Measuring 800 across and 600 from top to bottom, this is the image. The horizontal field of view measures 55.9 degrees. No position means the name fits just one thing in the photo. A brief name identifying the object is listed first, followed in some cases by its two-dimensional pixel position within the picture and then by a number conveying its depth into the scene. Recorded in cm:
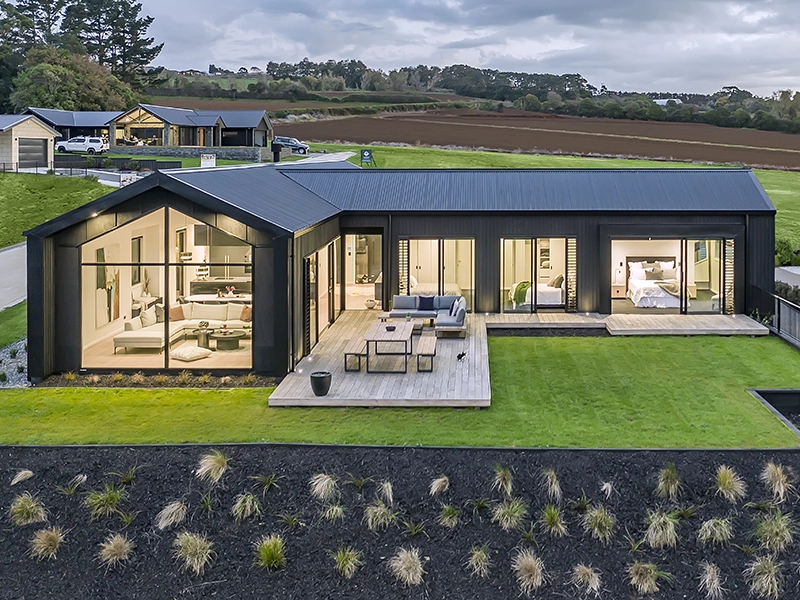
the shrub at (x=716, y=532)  774
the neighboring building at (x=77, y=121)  4816
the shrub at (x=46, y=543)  771
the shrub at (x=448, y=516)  796
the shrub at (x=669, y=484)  826
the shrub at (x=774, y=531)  766
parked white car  4478
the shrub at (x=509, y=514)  793
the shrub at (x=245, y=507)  809
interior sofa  1219
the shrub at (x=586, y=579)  723
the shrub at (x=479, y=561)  742
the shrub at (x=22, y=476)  858
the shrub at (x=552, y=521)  787
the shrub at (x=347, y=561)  746
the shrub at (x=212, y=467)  854
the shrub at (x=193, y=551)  757
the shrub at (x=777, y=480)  825
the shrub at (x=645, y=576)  722
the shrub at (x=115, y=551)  764
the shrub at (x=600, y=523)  780
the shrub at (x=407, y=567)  735
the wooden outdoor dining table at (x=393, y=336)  1229
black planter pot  1084
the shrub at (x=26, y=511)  810
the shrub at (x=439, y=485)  831
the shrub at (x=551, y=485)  824
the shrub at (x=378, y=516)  795
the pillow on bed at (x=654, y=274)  1691
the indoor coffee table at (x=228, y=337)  1225
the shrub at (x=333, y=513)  805
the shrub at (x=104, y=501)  816
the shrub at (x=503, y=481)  834
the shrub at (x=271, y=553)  754
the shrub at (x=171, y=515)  802
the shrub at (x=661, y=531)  769
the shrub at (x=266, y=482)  842
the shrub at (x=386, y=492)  821
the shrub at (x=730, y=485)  823
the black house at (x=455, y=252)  1227
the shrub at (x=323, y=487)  829
